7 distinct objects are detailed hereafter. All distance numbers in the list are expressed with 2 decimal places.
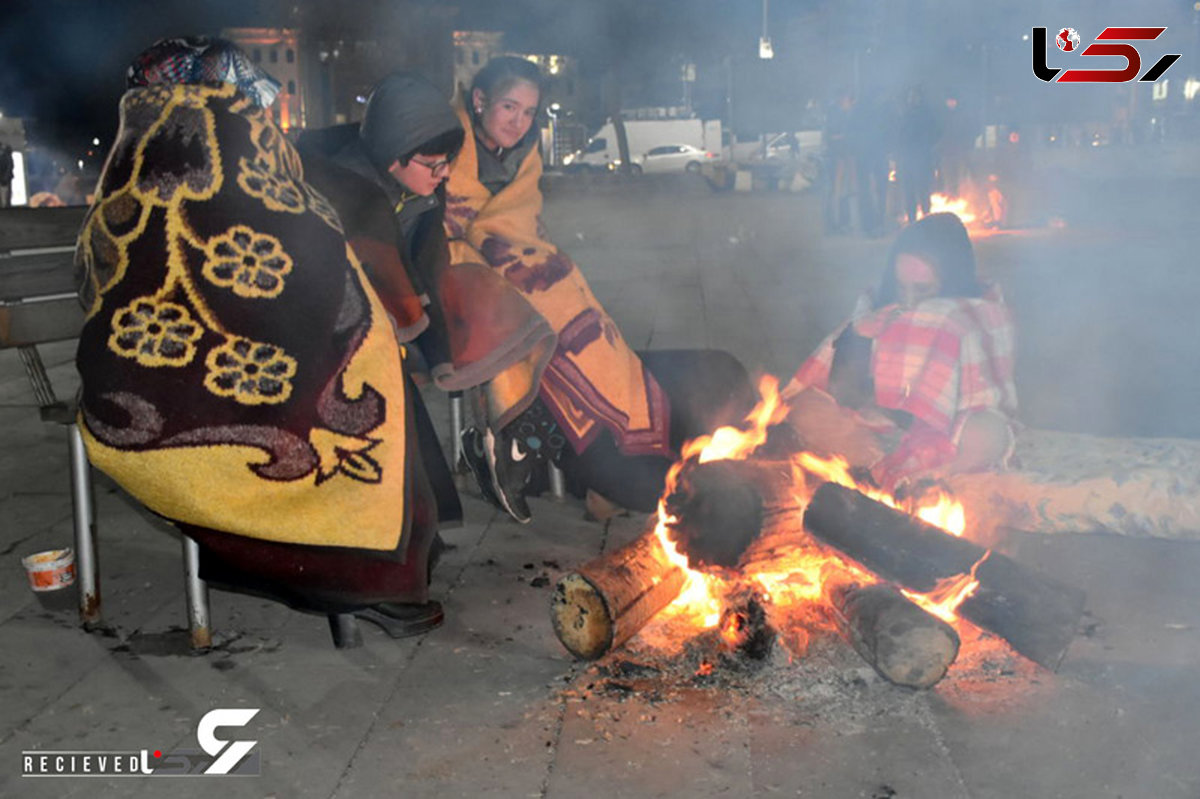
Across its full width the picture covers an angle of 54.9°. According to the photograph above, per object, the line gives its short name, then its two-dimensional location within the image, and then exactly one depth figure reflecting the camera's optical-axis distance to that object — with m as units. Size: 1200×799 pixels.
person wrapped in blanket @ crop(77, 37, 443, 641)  2.48
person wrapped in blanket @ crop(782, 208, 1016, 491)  3.71
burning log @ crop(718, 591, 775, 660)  2.73
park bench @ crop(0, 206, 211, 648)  3.02
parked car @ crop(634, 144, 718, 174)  37.38
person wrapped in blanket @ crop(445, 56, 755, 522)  3.96
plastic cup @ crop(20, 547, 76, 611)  3.11
